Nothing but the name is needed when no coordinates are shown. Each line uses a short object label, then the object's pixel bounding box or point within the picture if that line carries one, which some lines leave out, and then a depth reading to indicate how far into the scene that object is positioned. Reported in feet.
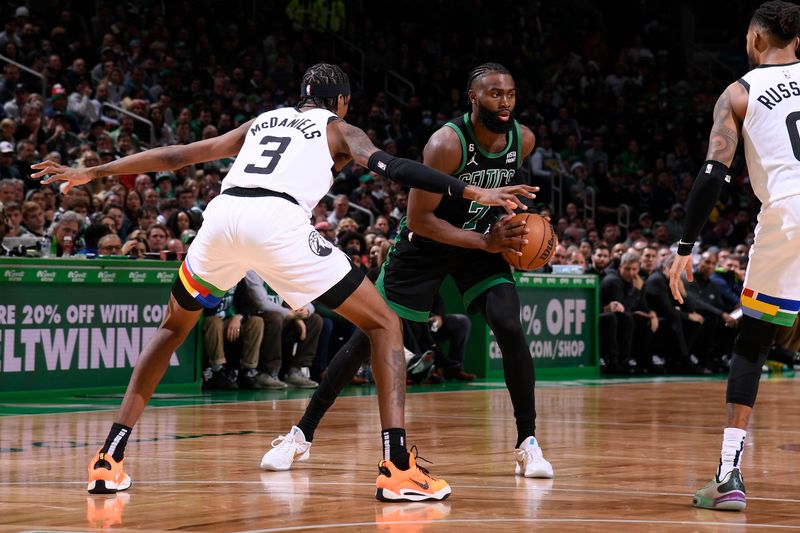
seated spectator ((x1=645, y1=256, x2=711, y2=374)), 55.11
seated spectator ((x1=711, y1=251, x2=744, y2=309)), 58.54
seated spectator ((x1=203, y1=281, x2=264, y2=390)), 40.57
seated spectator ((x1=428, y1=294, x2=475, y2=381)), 46.55
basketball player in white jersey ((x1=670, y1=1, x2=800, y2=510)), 17.56
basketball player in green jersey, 20.72
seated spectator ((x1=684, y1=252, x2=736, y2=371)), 56.80
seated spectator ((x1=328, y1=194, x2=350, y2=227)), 53.42
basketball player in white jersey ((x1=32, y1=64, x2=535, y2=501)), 17.63
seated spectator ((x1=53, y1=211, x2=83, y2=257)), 40.16
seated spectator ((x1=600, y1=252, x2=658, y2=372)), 54.49
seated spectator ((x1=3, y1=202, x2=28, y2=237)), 39.32
